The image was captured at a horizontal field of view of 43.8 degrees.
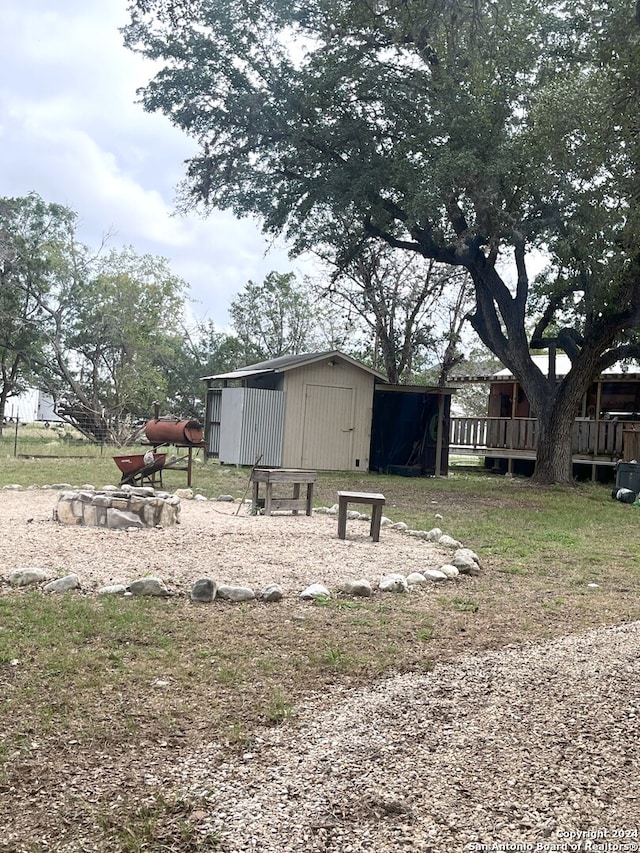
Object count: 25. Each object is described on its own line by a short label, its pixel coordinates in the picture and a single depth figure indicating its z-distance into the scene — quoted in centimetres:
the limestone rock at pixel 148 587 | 536
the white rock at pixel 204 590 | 531
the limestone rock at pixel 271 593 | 540
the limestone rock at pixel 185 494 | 1123
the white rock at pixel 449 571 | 657
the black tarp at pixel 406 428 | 2116
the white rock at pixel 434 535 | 856
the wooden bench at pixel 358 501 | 814
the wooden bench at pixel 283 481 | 952
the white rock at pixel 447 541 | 816
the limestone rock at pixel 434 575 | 641
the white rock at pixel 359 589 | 572
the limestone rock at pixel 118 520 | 796
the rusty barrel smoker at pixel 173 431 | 1405
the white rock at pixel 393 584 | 594
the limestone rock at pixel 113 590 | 532
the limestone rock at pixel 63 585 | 536
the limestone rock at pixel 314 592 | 551
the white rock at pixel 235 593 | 539
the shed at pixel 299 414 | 1873
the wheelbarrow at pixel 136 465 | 1112
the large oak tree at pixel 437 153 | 1362
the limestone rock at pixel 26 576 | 549
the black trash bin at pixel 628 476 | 1524
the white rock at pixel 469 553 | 715
